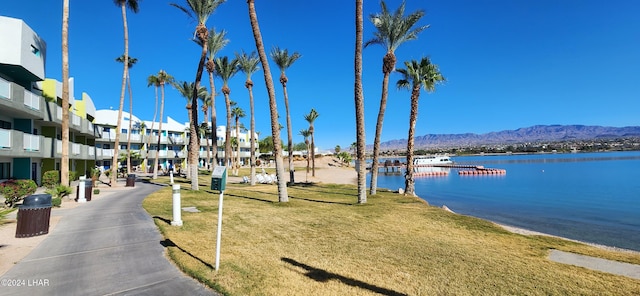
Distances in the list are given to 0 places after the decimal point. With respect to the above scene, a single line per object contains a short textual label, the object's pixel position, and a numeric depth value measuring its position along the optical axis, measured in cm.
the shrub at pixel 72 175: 2939
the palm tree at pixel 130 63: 4347
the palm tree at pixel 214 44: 2980
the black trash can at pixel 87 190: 1812
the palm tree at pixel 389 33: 2128
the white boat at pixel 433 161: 12109
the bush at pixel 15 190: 1388
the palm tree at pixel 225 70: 3669
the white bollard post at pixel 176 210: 1079
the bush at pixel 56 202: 1504
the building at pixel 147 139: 5767
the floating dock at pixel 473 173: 7369
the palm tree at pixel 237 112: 7534
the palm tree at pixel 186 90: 4434
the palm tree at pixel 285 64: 3275
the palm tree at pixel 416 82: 2516
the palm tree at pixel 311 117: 6091
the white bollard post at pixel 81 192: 1729
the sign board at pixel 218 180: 677
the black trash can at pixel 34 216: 920
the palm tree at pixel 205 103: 5618
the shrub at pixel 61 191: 1681
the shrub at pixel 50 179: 2158
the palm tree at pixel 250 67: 3350
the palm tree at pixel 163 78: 4763
